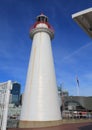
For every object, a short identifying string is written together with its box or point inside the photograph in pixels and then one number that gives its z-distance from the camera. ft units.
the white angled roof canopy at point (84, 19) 11.15
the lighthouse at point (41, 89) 30.73
